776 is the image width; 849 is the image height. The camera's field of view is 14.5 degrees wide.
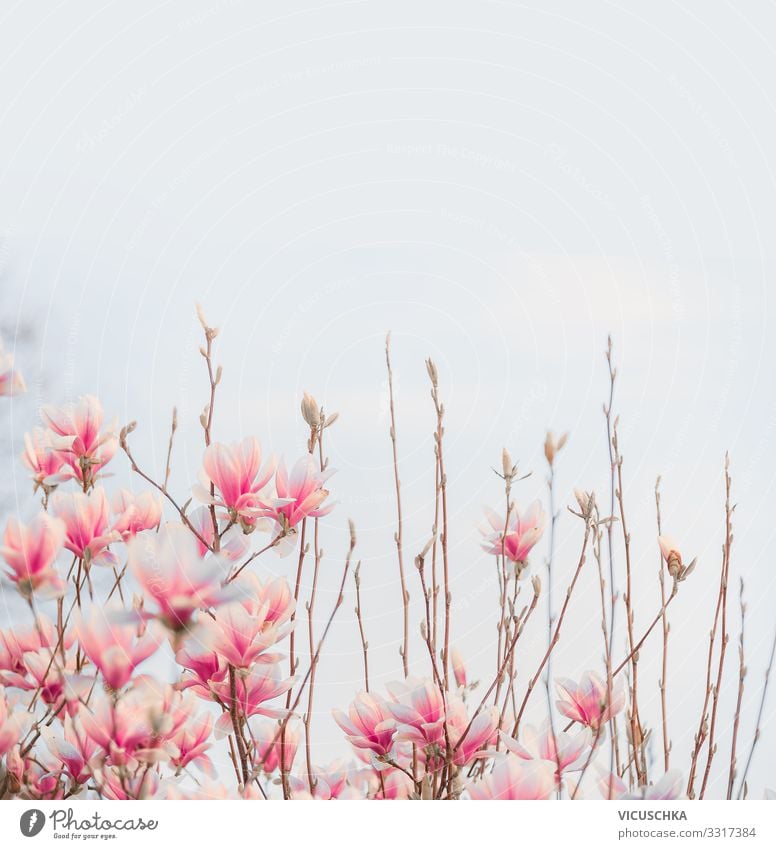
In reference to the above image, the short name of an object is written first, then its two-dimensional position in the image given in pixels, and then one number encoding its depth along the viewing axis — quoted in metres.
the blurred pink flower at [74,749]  3.01
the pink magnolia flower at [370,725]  3.03
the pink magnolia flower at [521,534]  3.10
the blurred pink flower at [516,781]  3.03
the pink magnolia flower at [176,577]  2.94
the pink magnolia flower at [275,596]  3.00
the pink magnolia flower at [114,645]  2.96
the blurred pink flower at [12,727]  3.08
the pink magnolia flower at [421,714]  3.00
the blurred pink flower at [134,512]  3.04
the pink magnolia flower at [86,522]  3.02
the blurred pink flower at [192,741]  3.02
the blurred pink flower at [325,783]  3.10
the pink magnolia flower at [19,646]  3.07
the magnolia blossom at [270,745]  3.06
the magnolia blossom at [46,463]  3.07
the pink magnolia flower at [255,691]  3.00
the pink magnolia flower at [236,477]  3.00
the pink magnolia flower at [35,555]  3.02
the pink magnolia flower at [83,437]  3.07
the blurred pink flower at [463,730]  3.03
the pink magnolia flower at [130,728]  2.95
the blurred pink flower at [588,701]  3.09
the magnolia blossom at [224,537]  3.02
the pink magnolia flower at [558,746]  3.06
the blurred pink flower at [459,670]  3.13
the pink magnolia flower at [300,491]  3.02
